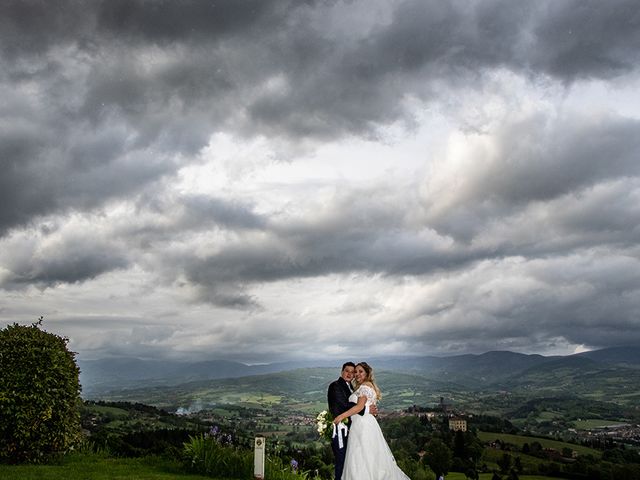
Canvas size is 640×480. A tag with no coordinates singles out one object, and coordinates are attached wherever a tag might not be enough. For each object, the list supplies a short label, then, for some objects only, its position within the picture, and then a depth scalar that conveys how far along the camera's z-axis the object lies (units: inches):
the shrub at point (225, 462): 727.1
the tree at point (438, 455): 2069.4
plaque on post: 626.5
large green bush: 666.8
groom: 544.7
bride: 539.8
